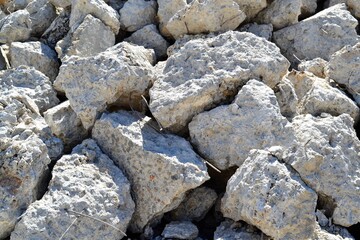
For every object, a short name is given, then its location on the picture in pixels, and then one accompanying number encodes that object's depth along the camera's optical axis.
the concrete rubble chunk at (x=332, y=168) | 3.00
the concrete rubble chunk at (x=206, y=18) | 3.94
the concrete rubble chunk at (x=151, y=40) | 4.25
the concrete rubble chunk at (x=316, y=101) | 3.48
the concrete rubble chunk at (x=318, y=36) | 4.26
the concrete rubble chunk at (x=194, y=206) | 3.29
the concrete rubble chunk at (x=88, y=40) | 4.04
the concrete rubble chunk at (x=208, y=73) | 3.26
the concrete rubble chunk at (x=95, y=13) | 4.16
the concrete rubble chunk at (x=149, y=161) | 3.04
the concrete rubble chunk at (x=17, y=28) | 4.32
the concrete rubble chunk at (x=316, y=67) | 3.92
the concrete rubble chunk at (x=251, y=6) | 4.23
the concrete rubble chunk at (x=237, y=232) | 2.95
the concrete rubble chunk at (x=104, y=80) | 3.31
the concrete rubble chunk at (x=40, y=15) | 4.49
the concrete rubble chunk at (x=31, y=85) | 3.70
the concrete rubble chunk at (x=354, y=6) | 4.51
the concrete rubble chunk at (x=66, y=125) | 3.40
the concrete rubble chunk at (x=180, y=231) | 3.02
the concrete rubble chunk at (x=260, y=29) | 4.21
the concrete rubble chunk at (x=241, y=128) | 3.19
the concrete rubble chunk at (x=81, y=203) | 2.88
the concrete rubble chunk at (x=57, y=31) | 4.37
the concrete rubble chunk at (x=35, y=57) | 4.08
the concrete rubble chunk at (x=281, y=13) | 4.29
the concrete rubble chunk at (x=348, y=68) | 3.69
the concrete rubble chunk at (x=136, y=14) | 4.36
